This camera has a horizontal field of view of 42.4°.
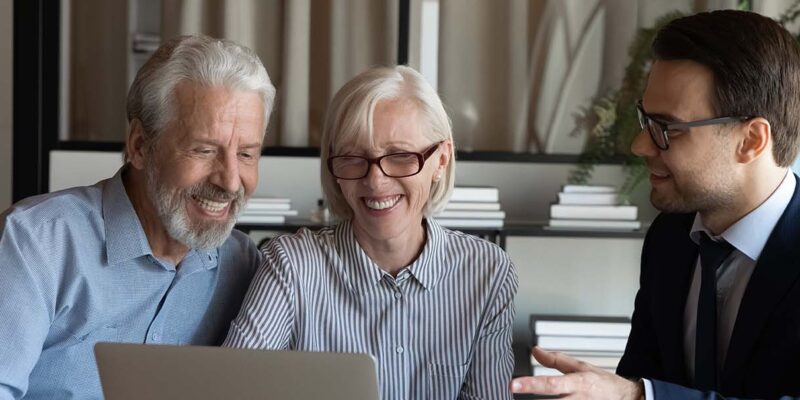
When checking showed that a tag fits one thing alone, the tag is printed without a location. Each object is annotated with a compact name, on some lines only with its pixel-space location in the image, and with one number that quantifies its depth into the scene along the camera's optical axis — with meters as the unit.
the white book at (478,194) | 3.66
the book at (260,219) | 3.64
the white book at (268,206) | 3.65
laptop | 1.34
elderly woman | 1.98
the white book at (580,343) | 3.61
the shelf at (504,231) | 3.66
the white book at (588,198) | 3.75
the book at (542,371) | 3.60
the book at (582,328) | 3.61
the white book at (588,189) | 3.75
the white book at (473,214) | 3.62
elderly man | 1.94
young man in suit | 1.81
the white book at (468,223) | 3.63
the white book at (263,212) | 3.65
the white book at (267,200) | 3.66
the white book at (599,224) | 3.74
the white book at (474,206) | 3.64
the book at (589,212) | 3.73
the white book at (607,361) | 3.61
